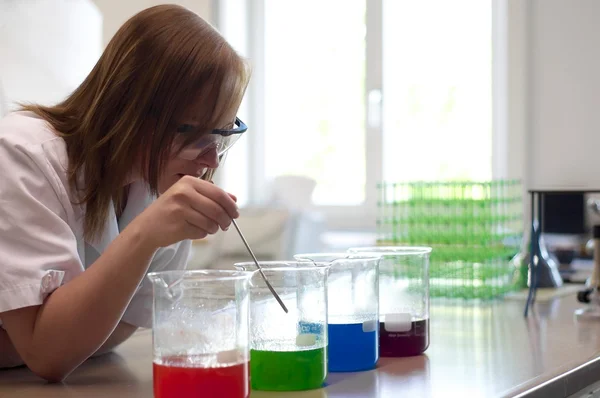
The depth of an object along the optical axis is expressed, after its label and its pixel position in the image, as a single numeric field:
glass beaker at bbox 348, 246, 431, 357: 1.09
